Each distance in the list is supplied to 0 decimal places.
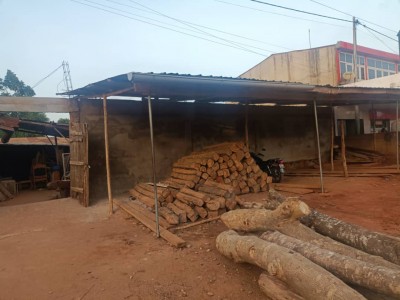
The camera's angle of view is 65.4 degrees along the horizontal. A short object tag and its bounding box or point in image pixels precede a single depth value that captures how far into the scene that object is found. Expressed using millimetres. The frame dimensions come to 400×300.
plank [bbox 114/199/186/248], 5305
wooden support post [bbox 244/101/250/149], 10460
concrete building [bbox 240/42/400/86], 22000
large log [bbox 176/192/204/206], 6695
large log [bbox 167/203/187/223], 6453
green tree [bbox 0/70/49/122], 25309
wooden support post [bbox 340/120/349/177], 11289
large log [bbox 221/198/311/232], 3805
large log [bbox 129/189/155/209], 7438
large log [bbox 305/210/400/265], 3430
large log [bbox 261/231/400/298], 2582
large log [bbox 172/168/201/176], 7925
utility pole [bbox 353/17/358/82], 20844
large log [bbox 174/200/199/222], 6527
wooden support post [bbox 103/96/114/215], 7700
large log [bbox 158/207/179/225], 6316
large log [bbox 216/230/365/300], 2619
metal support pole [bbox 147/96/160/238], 5812
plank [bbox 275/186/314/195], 8969
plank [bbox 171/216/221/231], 6212
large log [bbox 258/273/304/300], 3123
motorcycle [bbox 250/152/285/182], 10383
